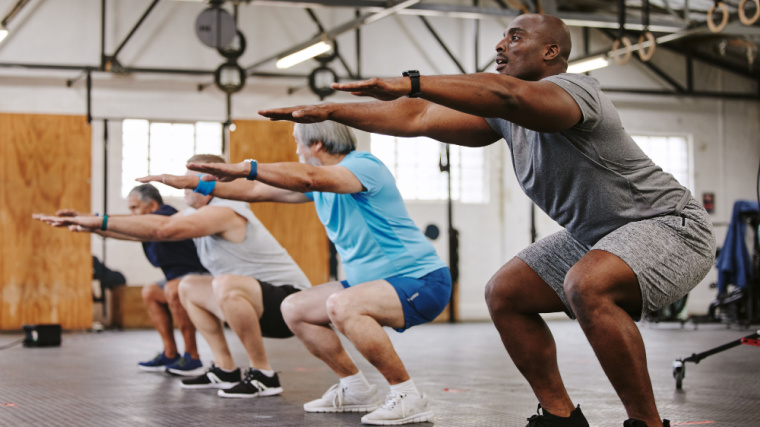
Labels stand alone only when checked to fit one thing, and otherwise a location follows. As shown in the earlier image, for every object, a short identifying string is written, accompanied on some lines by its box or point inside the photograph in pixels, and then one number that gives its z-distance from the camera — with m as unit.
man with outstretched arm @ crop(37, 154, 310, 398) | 3.70
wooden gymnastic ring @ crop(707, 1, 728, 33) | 7.86
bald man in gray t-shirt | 1.89
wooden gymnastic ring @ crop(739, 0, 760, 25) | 7.65
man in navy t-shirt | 4.76
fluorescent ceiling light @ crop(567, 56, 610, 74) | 10.10
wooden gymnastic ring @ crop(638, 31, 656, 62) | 8.64
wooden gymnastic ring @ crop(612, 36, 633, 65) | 9.18
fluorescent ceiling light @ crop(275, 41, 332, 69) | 9.55
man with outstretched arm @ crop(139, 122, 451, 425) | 2.97
